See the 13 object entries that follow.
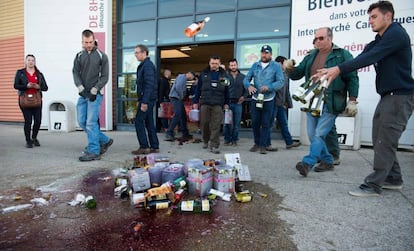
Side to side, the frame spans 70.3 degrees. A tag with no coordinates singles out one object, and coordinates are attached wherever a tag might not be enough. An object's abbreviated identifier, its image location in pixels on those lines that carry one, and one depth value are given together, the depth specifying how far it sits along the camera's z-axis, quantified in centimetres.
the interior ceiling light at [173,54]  1403
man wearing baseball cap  522
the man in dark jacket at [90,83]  455
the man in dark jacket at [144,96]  496
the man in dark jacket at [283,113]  595
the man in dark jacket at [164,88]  814
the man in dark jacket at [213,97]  541
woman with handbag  550
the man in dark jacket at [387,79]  274
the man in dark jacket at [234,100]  643
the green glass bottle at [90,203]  258
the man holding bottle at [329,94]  352
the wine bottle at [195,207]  251
